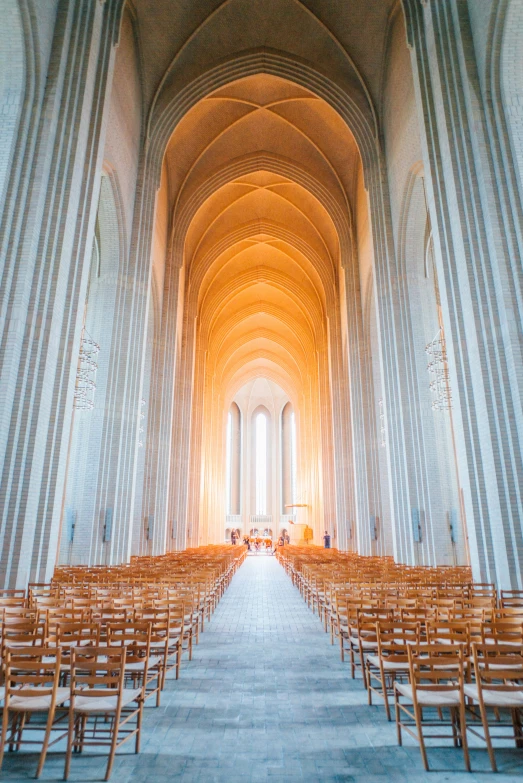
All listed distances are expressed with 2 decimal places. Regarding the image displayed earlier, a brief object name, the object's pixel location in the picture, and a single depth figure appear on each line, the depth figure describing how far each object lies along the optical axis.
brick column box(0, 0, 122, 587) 8.23
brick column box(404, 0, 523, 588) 8.41
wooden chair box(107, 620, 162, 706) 4.19
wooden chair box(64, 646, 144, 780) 3.42
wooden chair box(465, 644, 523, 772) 3.43
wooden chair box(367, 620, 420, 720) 4.12
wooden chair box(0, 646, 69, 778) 3.33
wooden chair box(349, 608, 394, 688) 5.09
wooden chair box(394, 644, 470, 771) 3.52
